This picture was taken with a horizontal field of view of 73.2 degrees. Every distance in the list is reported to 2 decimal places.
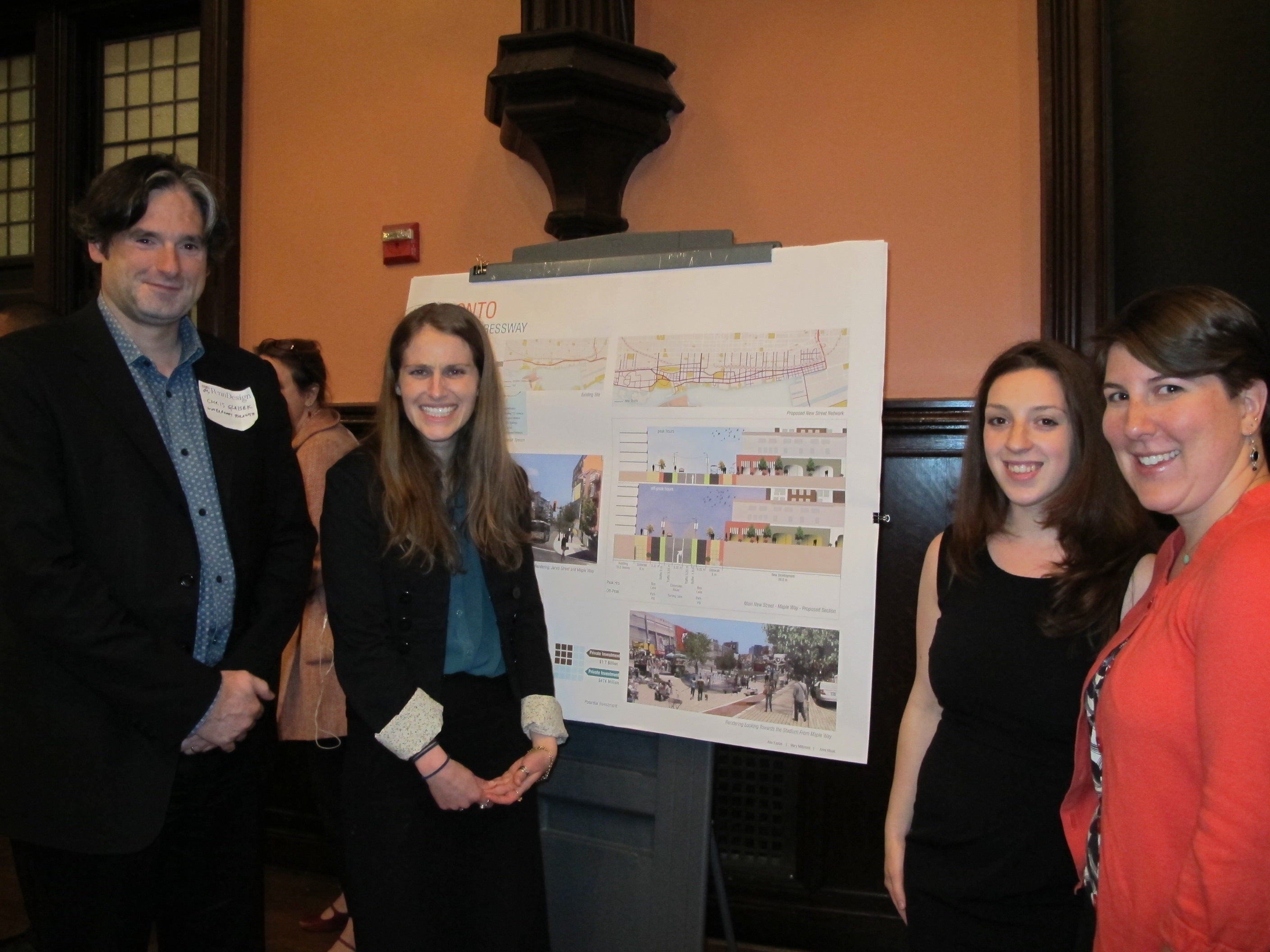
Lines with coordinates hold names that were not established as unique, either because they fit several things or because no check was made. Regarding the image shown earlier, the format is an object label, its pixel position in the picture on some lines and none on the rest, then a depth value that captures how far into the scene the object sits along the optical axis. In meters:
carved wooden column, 2.07
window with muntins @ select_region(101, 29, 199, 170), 3.15
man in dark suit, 1.23
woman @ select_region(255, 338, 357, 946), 1.96
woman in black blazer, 1.37
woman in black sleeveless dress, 1.19
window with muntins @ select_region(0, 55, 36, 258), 3.32
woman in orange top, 0.82
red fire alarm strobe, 2.67
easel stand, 1.49
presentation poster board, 1.47
